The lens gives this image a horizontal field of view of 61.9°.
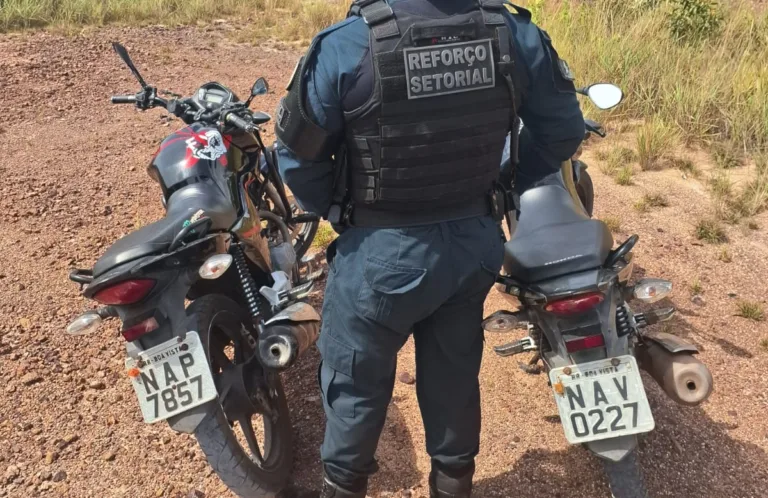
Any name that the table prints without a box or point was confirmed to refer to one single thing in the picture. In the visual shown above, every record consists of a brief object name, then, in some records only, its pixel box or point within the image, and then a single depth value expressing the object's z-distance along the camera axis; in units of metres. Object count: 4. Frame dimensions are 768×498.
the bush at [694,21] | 6.50
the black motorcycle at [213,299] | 2.04
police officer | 1.64
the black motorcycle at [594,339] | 1.97
